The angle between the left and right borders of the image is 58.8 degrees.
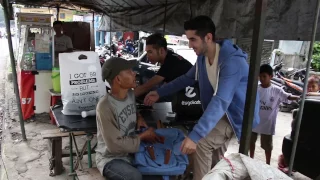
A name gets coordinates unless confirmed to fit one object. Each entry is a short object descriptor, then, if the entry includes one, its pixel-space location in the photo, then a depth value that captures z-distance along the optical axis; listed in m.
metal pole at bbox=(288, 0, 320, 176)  2.27
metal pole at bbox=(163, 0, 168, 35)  4.90
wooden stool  3.41
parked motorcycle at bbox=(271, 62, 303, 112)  7.70
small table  2.67
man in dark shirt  3.35
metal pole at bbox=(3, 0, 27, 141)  4.84
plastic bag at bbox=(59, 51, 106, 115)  3.10
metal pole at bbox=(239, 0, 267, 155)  1.58
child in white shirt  3.95
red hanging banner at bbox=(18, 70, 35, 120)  5.81
